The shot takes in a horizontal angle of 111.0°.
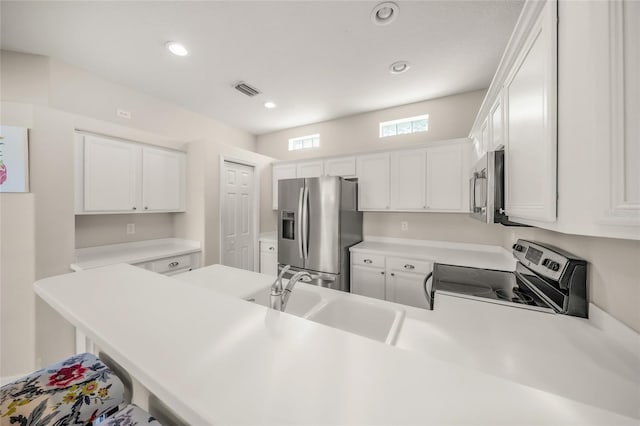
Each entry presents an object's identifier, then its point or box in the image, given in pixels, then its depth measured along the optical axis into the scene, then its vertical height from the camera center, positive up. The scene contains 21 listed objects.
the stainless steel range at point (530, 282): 1.05 -0.45
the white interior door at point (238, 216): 3.16 -0.05
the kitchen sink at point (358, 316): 1.12 -0.58
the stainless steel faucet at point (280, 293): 0.92 -0.34
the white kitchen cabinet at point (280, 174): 3.65 +0.65
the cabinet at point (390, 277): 2.41 -0.76
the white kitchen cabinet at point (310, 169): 3.39 +0.69
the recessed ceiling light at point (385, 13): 1.59 +1.50
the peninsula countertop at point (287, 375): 0.38 -0.34
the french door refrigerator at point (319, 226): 2.68 -0.18
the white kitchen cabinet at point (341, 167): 3.15 +0.67
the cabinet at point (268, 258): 3.53 -0.74
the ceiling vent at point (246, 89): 2.63 +1.53
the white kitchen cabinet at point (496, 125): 1.39 +0.58
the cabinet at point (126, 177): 2.16 +0.40
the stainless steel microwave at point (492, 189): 1.23 +0.13
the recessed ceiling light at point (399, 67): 2.22 +1.51
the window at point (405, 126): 3.04 +1.24
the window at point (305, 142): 3.88 +1.28
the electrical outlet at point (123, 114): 2.61 +1.19
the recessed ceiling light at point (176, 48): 1.99 +1.52
